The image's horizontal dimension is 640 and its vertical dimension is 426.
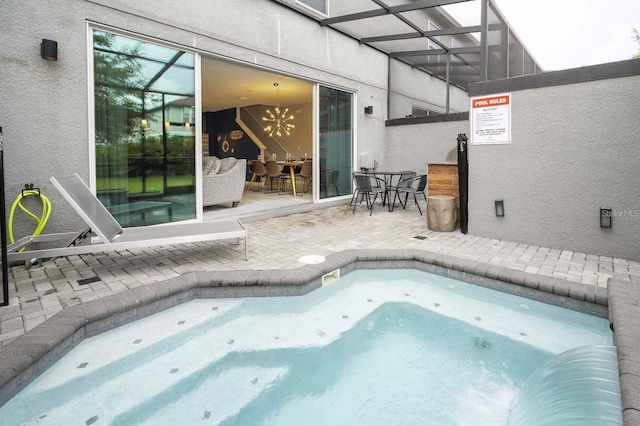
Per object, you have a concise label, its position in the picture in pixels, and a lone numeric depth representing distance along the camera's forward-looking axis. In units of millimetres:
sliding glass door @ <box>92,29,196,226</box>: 4156
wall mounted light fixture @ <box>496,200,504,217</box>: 4605
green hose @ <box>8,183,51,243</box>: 3539
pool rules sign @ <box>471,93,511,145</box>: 4457
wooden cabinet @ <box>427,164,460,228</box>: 5371
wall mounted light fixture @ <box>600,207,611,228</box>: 3854
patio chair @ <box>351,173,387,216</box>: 6516
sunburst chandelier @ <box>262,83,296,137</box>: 12711
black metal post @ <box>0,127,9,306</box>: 2395
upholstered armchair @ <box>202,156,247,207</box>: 6340
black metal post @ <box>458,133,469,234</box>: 4898
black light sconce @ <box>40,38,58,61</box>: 3582
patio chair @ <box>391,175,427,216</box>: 6533
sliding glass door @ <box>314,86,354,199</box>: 7340
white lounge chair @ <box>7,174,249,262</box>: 2939
